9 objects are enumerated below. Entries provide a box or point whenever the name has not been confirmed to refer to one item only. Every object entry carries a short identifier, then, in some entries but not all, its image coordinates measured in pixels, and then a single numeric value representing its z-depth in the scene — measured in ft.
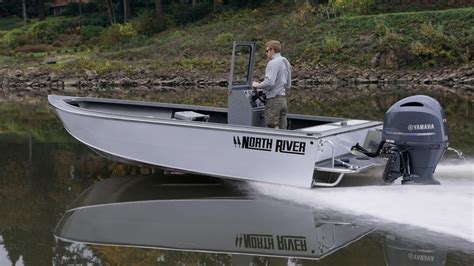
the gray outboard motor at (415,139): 25.36
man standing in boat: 29.07
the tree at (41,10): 175.69
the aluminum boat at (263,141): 25.66
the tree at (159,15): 146.30
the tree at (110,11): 159.74
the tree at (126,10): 157.38
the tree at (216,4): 150.51
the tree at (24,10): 175.05
